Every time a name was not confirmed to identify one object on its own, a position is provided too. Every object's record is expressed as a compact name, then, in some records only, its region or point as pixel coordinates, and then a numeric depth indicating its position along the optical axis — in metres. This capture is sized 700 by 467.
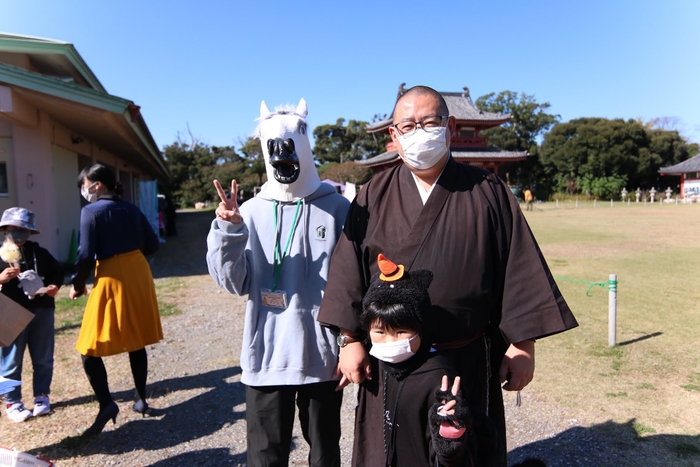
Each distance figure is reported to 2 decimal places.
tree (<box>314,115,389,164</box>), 47.50
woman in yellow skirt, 3.21
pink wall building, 7.73
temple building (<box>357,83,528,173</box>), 29.45
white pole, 4.88
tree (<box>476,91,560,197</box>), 46.59
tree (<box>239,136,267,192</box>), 34.23
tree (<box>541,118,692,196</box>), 42.03
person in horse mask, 2.15
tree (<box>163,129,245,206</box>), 39.60
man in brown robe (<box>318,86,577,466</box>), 1.80
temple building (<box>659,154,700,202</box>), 40.25
